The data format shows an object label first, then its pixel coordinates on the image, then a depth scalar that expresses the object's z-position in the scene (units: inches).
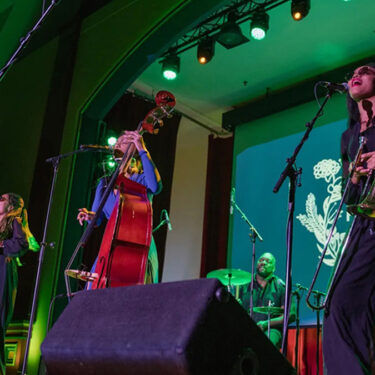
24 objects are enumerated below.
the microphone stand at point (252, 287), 255.2
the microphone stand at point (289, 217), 114.2
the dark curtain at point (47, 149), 269.4
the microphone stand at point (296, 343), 201.0
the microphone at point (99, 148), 166.9
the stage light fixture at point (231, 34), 309.0
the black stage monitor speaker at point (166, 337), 59.6
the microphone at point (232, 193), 396.0
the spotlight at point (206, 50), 325.1
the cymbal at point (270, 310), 222.1
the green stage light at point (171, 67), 342.0
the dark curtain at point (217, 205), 419.2
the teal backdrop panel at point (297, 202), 334.6
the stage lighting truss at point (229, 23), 308.8
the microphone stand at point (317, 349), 185.2
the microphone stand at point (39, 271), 193.8
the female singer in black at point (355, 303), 86.7
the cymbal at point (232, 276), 267.9
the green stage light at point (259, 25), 297.6
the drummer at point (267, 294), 243.4
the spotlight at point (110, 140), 329.4
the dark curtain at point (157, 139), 394.6
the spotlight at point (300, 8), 269.0
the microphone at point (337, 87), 115.6
